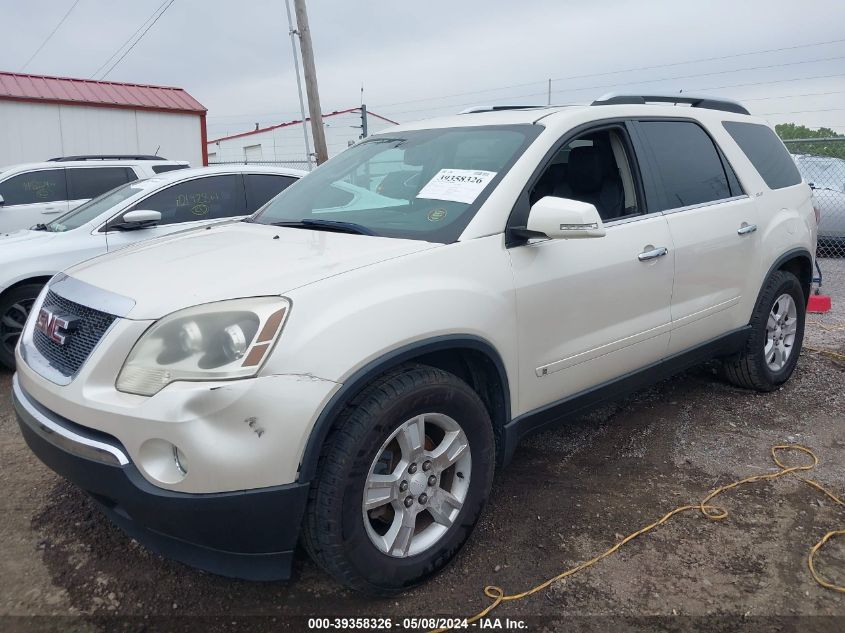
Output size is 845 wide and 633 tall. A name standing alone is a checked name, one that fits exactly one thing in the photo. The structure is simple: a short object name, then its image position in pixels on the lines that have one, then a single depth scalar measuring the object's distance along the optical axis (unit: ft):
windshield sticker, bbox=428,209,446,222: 9.36
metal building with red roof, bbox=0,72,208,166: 46.88
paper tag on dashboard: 9.51
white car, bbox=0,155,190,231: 26.45
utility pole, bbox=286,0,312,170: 42.14
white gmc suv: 6.93
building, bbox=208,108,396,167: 107.45
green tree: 37.83
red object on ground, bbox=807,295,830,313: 22.47
